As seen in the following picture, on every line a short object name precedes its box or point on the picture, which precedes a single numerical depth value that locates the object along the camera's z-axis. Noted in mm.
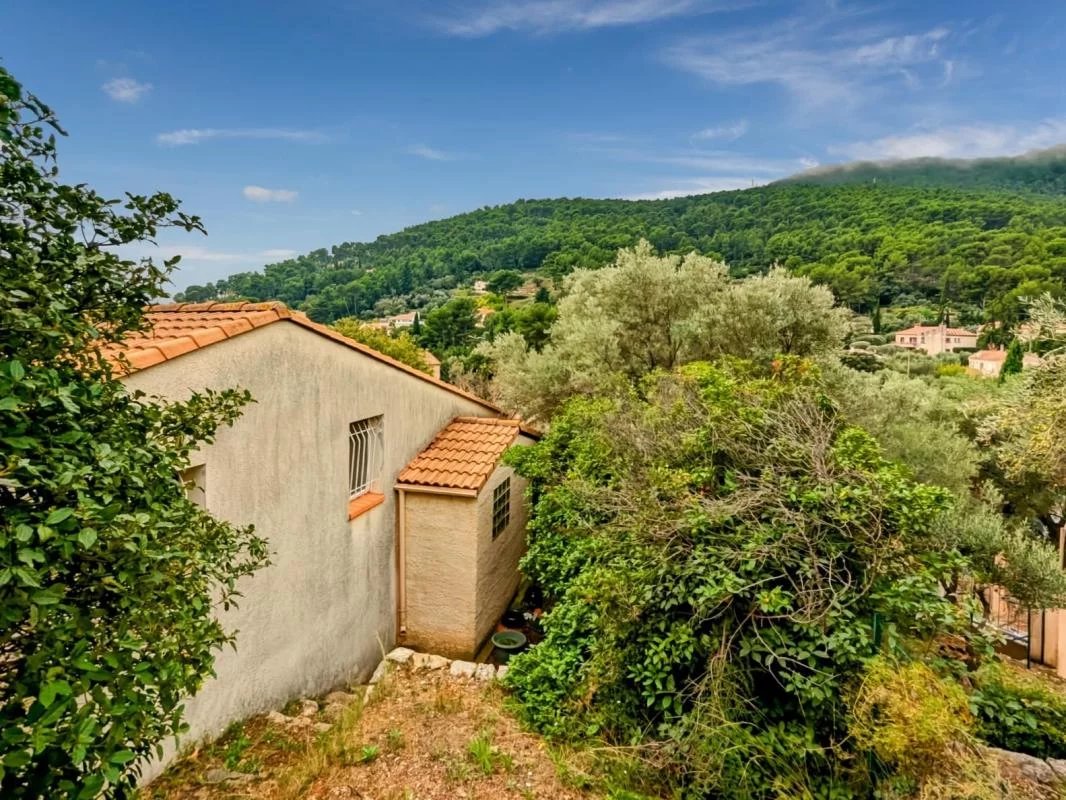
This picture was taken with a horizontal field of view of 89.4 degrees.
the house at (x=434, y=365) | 28841
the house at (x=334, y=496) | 6088
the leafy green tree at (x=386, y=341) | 23250
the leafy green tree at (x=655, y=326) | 13977
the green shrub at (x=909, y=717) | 4395
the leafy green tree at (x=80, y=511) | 1805
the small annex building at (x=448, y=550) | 9789
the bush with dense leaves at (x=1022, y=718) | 6168
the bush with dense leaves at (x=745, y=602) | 5230
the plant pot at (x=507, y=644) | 9430
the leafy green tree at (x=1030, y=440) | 9344
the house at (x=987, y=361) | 49250
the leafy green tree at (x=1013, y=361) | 35250
